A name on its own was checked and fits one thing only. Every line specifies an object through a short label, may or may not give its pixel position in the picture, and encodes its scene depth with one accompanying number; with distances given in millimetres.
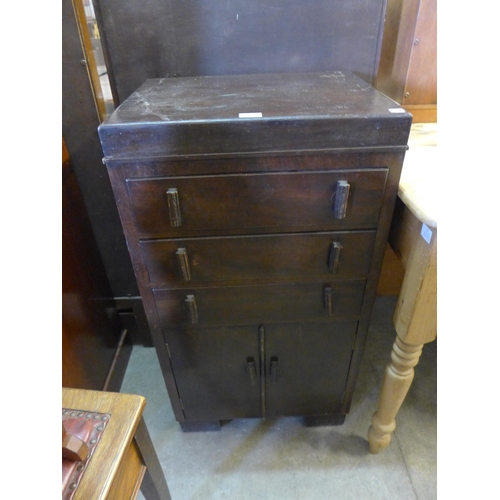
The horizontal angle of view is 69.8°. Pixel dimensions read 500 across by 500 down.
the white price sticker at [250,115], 617
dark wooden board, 893
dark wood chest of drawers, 623
